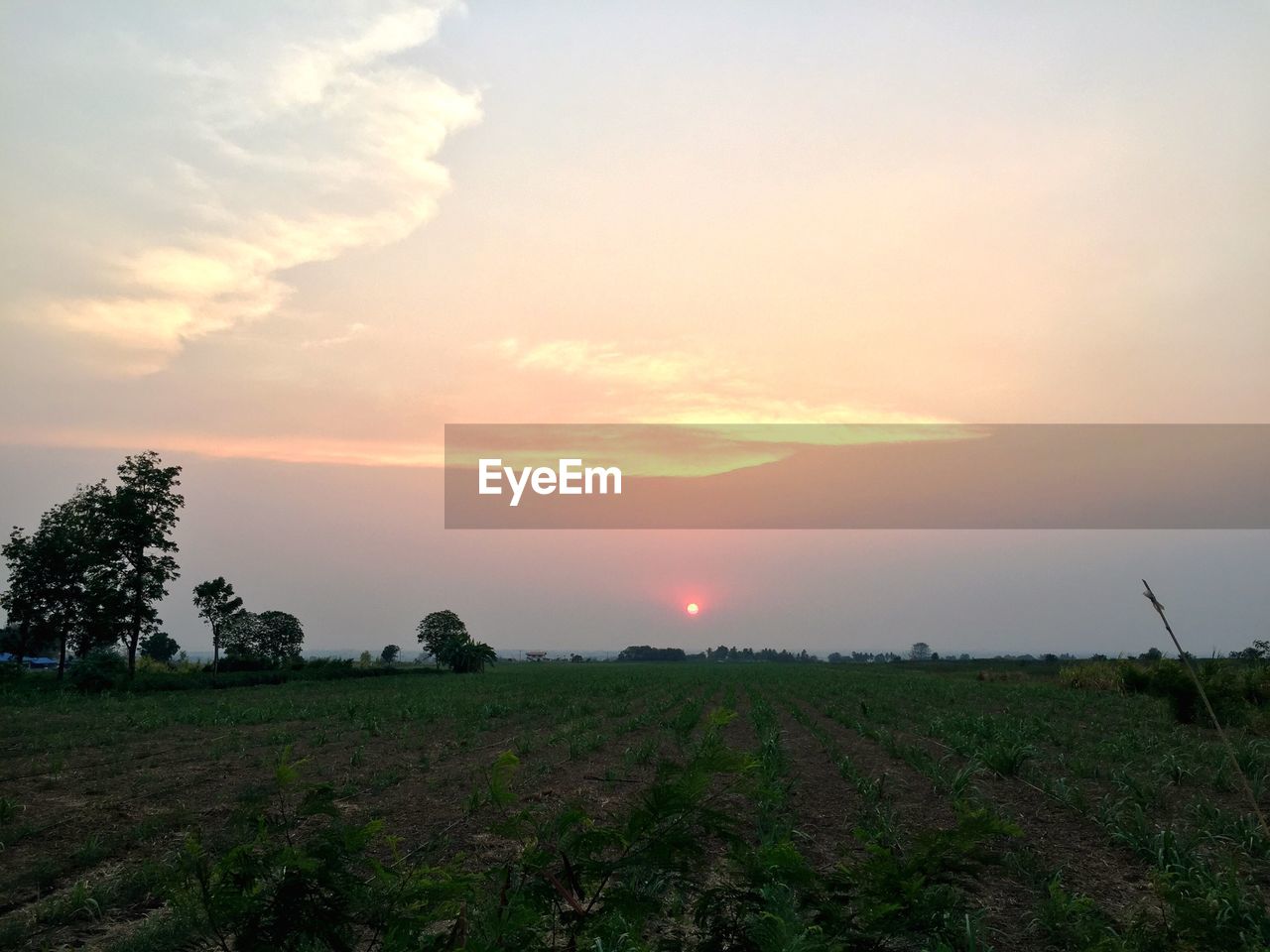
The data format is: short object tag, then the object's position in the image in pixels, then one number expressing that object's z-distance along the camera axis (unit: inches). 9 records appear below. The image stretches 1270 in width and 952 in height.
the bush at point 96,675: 1471.5
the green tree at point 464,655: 3828.7
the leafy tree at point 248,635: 4245.6
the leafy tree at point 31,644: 2028.5
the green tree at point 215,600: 2561.5
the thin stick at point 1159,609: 65.9
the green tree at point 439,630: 4259.4
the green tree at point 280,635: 4571.9
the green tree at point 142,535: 1823.3
